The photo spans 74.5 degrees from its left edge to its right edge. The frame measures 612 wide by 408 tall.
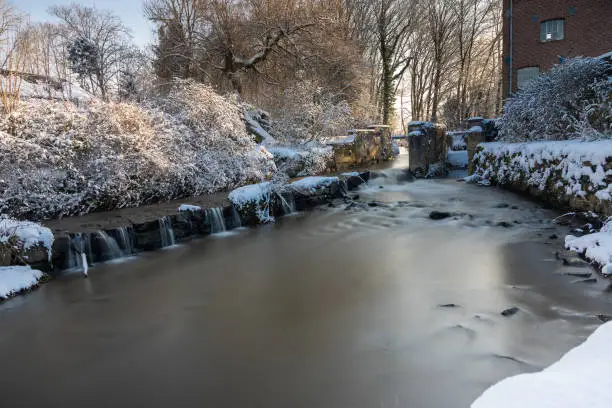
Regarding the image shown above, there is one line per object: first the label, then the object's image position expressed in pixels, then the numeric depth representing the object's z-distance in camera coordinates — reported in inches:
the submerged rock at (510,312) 170.4
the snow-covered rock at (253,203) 376.5
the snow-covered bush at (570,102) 341.7
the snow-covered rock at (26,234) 234.2
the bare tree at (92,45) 962.1
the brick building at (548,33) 718.5
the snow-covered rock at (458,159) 732.7
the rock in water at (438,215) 383.6
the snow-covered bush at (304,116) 639.8
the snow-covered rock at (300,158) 614.5
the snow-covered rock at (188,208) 344.2
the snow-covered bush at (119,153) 333.1
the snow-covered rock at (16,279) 214.4
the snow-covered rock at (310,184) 454.9
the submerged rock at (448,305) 183.3
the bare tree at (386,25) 1139.3
